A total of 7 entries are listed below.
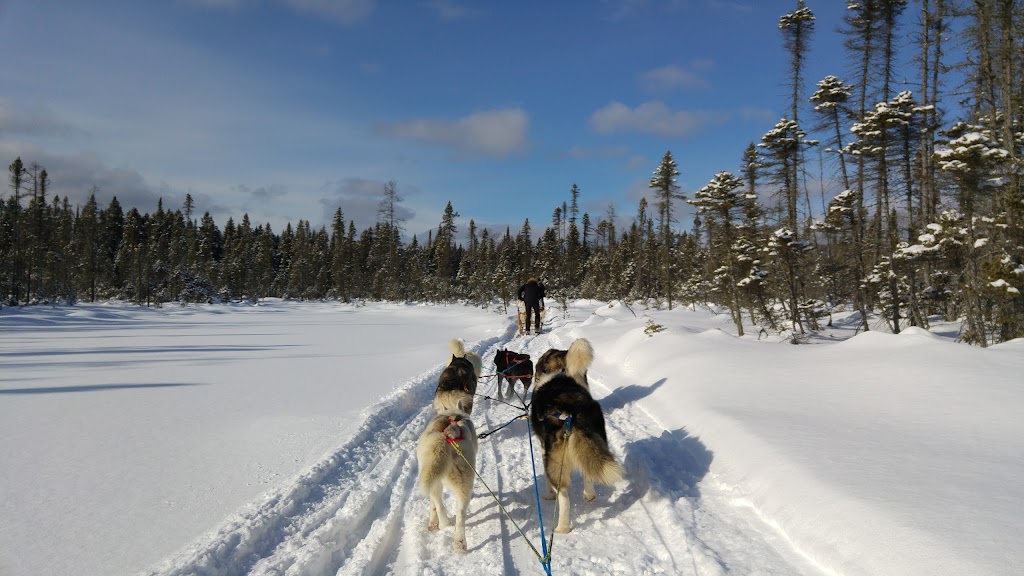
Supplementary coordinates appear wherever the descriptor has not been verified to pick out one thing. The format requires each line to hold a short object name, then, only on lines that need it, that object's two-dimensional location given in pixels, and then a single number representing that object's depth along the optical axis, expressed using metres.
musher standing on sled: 16.17
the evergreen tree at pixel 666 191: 35.44
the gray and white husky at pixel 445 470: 3.51
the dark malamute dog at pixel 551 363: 7.03
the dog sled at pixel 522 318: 17.02
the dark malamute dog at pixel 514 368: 7.80
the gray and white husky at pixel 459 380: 5.65
